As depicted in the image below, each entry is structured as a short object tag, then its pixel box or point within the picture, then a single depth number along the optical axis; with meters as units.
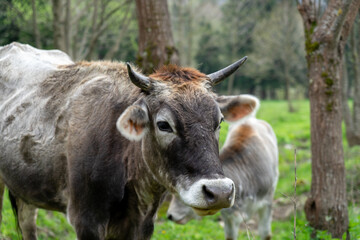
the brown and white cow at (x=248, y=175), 6.46
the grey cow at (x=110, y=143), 3.16
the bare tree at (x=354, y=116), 11.18
